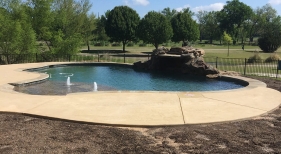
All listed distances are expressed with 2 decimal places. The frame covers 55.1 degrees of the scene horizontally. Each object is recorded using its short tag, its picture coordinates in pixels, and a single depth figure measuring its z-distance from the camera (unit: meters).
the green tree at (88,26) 38.88
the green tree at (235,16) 86.88
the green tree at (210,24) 82.18
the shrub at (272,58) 24.65
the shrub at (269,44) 41.81
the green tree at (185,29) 39.44
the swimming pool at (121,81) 12.51
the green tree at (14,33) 21.86
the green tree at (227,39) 39.22
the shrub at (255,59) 24.28
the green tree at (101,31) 67.97
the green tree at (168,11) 96.89
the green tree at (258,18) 83.94
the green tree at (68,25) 25.22
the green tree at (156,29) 36.41
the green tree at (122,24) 42.84
